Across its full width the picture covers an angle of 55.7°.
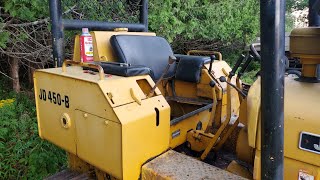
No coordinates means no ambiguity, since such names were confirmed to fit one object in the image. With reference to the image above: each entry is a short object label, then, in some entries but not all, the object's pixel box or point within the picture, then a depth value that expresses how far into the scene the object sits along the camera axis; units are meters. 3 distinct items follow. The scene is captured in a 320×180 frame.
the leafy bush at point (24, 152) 3.14
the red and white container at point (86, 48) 2.18
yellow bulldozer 0.92
